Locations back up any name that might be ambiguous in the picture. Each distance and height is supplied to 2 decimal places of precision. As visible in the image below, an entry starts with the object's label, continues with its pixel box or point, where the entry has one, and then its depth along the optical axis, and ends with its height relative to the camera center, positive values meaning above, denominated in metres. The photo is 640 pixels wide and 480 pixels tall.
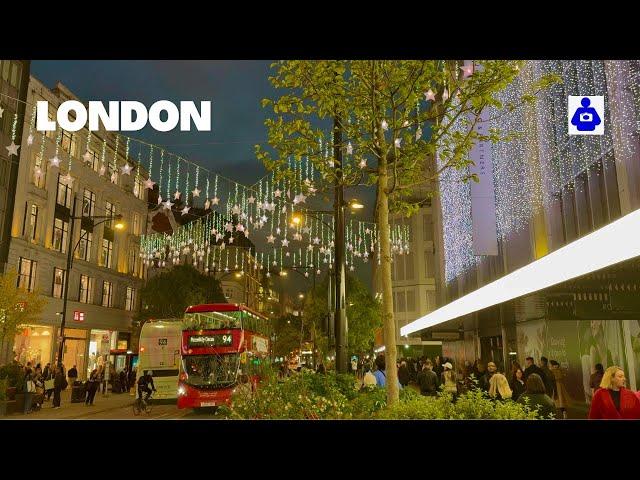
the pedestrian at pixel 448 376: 19.75 -0.83
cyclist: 21.17 -1.21
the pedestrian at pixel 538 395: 10.67 -0.79
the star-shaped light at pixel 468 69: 9.42 +4.68
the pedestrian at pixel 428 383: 15.38 -0.82
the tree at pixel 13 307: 22.41 +1.85
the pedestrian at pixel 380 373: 13.50 -0.49
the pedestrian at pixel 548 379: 12.82 -0.59
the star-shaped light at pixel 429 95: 9.74 +4.41
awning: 4.79 +0.99
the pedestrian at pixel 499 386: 12.66 -0.74
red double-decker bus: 21.56 -0.14
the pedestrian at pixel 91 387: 24.69 -1.51
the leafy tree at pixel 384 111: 9.20 +4.14
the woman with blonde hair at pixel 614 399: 7.52 -0.62
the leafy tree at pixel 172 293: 41.50 +4.28
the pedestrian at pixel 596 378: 12.38 -0.55
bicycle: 21.17 -2.00
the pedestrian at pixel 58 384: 22.92 -1.31
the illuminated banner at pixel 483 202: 18.97 +5.01
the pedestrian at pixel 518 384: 12.59 -0.70
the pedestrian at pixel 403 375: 19.33 -0.76
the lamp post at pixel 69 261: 26.41 +4.37
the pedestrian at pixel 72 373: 28.20 -1.04
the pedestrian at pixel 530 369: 11.71 -0.33
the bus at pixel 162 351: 25.94 +0.05
